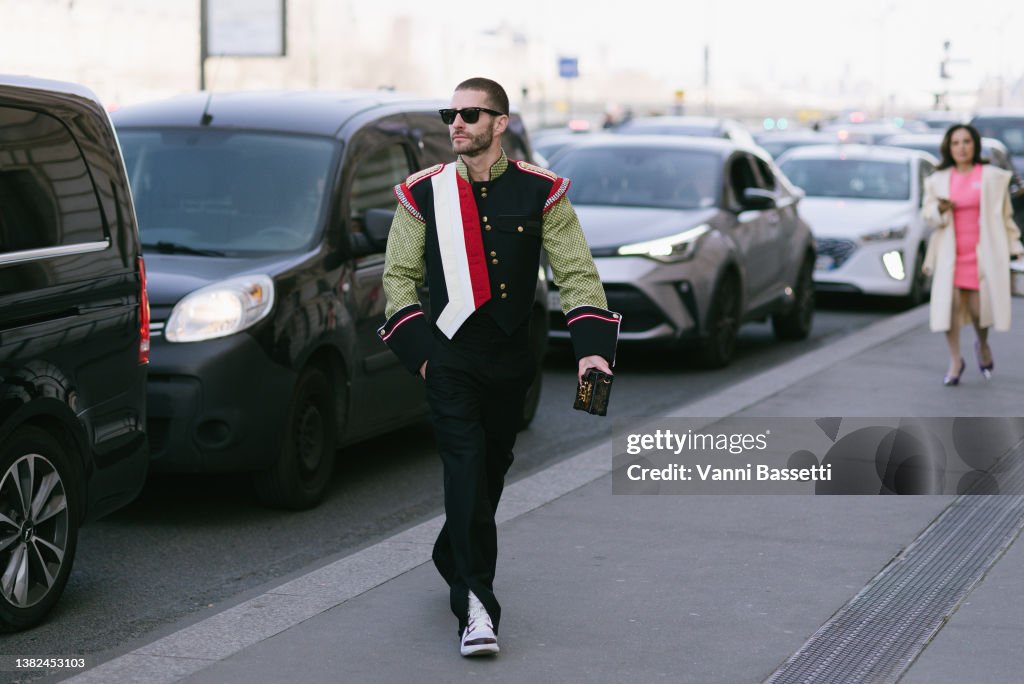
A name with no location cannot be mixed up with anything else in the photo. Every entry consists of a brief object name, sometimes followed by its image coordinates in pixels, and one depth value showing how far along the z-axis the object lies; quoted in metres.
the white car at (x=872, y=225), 16.64
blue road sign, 49.55
